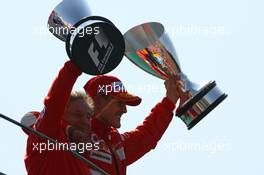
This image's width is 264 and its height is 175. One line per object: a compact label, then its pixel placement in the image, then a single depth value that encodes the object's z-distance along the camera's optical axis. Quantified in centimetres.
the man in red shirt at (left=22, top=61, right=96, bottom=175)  1129
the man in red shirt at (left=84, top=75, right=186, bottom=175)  1408
